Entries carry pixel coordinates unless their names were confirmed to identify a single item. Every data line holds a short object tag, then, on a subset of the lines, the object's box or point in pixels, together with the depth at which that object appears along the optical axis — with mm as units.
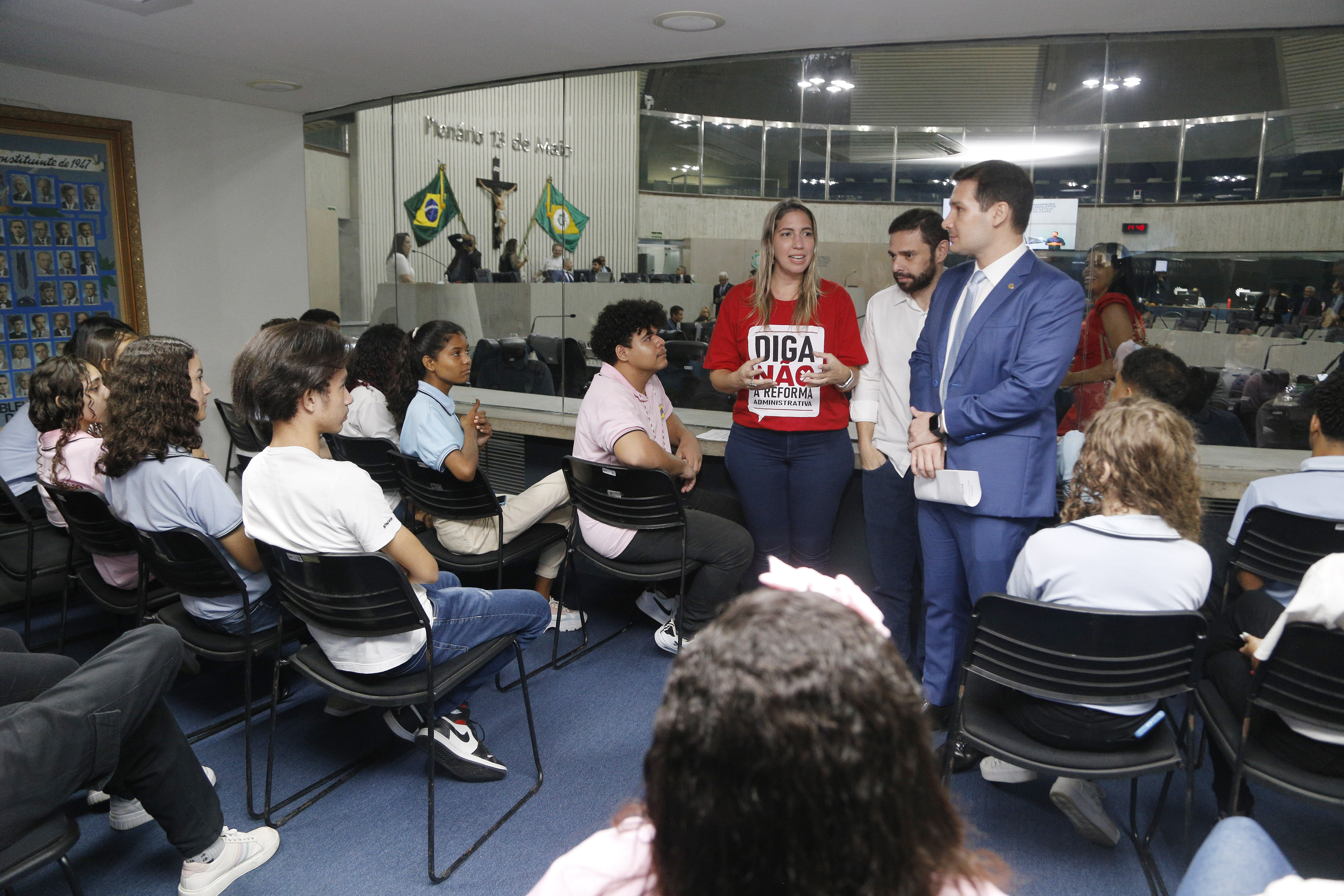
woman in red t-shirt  3033
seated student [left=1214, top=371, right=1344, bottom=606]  2246
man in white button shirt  2877
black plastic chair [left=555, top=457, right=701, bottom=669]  2881
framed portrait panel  4629
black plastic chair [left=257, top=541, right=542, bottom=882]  1977
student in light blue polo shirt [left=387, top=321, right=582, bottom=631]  3113
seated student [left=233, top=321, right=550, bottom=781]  2041
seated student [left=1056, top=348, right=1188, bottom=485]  2697
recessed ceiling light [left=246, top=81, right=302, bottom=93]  4824
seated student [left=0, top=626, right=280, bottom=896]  1488
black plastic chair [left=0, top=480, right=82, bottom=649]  3029
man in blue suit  2227
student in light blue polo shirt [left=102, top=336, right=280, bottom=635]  2395
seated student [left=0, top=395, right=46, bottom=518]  3385
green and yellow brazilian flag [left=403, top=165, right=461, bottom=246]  5391
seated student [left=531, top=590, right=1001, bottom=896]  593
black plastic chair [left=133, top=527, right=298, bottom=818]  2262
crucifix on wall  5180
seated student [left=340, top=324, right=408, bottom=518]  3633
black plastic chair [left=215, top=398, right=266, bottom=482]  4715
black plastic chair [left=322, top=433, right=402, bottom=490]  3455
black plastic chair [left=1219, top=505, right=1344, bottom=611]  2152
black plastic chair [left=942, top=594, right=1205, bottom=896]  1717
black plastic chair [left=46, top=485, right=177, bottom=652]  2613
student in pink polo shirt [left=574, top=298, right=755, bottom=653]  3057
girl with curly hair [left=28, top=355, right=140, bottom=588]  2873
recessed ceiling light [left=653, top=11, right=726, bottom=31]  3381
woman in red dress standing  3619
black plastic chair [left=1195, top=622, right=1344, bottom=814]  1632
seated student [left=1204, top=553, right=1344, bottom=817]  1633
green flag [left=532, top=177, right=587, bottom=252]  4883
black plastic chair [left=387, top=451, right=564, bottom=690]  3021
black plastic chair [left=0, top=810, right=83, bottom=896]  1433
